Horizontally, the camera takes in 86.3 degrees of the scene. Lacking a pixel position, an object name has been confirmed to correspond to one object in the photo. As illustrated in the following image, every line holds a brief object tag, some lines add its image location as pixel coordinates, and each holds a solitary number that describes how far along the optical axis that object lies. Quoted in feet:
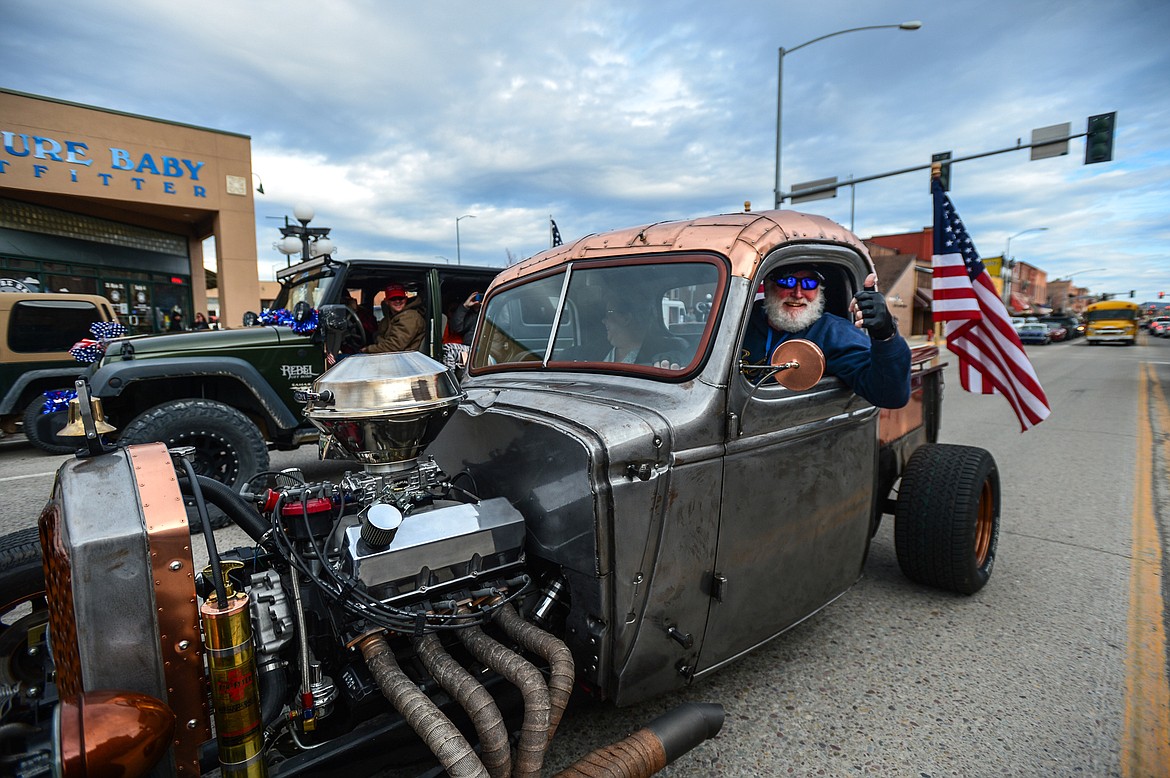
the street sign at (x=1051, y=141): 49.21
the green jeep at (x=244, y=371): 16.34
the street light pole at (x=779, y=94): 55.13
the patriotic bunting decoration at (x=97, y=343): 21.06
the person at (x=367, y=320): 23.57
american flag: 15.06
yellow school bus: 119.14
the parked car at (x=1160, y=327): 163.32
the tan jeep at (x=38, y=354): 25.53
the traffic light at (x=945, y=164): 51.72
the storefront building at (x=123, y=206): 52.90
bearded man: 8.46
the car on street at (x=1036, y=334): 128.26
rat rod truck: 5.00
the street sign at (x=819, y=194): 58.95
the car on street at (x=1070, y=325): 158.90
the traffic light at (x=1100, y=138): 48.21
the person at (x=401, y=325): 20.97
